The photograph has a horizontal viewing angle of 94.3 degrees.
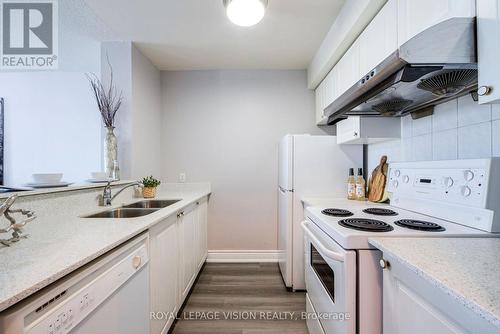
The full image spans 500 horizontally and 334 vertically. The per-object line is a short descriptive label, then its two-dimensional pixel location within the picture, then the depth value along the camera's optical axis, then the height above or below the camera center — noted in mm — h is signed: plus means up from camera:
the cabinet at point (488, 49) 719 +384
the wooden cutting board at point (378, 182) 1796 -103
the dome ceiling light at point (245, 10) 1501 +1053
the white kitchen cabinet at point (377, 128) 1715 +305
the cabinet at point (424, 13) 841 +664
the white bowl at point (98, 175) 1864 -54
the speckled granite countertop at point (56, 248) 596 -292
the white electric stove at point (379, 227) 925 -263
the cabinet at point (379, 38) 1236 +782
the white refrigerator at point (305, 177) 2104 -74
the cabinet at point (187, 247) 1771 -664
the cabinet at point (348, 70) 1701 +800
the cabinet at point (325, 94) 2209 +790
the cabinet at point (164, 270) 1286 -627
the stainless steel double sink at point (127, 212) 1618 -315
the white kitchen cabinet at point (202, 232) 2365 -678
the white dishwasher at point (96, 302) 583 -419
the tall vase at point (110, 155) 2059 +124
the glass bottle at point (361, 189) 1955 -171
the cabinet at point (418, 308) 535 -386
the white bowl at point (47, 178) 1397 -55
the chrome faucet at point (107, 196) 1786 -209
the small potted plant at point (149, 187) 2256 -178
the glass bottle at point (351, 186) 2008 -150
